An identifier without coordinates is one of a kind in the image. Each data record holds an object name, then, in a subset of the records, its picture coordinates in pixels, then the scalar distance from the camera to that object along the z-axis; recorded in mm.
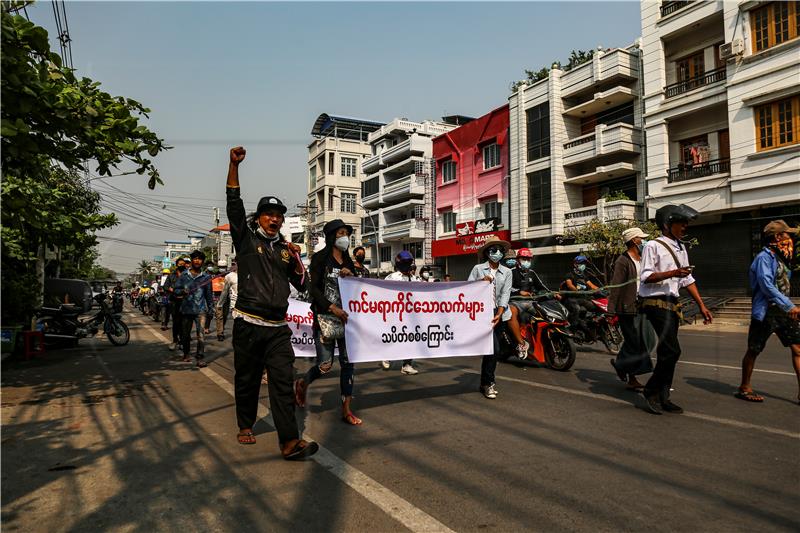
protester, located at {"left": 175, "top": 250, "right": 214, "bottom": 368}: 9086
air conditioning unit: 19297
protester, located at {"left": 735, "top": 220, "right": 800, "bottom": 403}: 5467
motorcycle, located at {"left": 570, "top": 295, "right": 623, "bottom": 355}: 9547
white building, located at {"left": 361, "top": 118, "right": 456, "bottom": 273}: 40156
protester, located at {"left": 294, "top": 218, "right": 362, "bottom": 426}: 4938
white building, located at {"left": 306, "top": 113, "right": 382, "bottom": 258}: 57719
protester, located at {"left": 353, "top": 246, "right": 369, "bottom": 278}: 9045
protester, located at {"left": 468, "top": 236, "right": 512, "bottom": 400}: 5953
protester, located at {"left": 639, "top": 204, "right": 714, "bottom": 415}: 5098
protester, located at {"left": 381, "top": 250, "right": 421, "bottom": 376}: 7676
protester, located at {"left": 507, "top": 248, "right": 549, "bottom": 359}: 8000
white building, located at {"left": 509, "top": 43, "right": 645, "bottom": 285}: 24766
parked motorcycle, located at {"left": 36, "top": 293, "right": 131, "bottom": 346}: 11582
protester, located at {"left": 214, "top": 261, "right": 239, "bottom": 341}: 10250
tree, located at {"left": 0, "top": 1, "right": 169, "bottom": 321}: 5160
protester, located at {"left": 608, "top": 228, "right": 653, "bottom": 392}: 6016
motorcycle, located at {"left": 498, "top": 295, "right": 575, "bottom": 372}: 7727
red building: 32062
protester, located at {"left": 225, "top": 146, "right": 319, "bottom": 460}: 4086
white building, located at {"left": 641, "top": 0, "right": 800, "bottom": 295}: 18438
